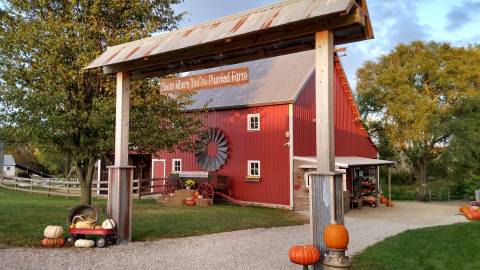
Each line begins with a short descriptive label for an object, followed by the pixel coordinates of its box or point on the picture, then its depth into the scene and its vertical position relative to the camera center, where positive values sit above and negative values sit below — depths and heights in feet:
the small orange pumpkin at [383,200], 67.12 -6.52
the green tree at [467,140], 77.61 +4.78
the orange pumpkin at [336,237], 16.89 -3.26
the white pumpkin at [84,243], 26.18 -5.46
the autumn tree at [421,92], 82.17 +15.96
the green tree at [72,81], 37.06 +8.57
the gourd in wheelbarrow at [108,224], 26.53 -4.23
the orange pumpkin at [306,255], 17.79 -4.29
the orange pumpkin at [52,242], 26.27 -5.45
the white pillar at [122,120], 27.96 +3.12
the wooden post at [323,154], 18.19 +0.42
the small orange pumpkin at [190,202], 56.29 -5.81
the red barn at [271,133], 58.23 +4.98
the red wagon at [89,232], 26.37 -4.76
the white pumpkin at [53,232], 26.37 -4.76
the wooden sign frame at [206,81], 22.30 +5.08
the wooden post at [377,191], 63.55 -4.83
